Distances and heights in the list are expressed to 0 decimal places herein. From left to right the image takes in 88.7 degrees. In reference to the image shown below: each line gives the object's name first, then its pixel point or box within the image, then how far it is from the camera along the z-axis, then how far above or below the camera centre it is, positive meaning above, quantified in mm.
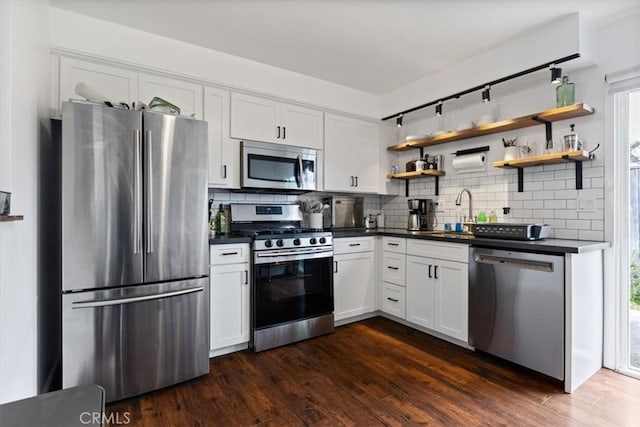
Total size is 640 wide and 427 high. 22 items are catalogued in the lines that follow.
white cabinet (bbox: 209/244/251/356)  2609 -698
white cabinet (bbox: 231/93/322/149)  3025 +900
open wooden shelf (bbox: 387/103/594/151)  2457 +775
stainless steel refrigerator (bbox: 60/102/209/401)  1936 -227
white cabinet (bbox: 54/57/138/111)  2309 +985
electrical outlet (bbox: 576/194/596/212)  2514 +67
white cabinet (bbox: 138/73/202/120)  2596 +996
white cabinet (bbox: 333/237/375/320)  3301 -676
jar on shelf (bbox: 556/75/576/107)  2525 +932
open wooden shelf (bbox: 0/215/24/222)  1188 -19
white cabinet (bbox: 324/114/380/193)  3629 +676
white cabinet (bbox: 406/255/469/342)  2764 -745
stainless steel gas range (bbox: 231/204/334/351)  2768 -611
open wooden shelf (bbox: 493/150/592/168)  2406 +417
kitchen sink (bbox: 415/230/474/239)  2843 -204
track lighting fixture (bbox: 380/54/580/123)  2391 +1116
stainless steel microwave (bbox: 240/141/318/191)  3049 +455
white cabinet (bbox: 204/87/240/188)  2875 +624
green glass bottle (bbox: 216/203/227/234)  3154 -90
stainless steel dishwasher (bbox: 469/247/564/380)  2180 -688
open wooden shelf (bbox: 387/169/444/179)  3598 +443
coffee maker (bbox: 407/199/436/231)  3713 -27
